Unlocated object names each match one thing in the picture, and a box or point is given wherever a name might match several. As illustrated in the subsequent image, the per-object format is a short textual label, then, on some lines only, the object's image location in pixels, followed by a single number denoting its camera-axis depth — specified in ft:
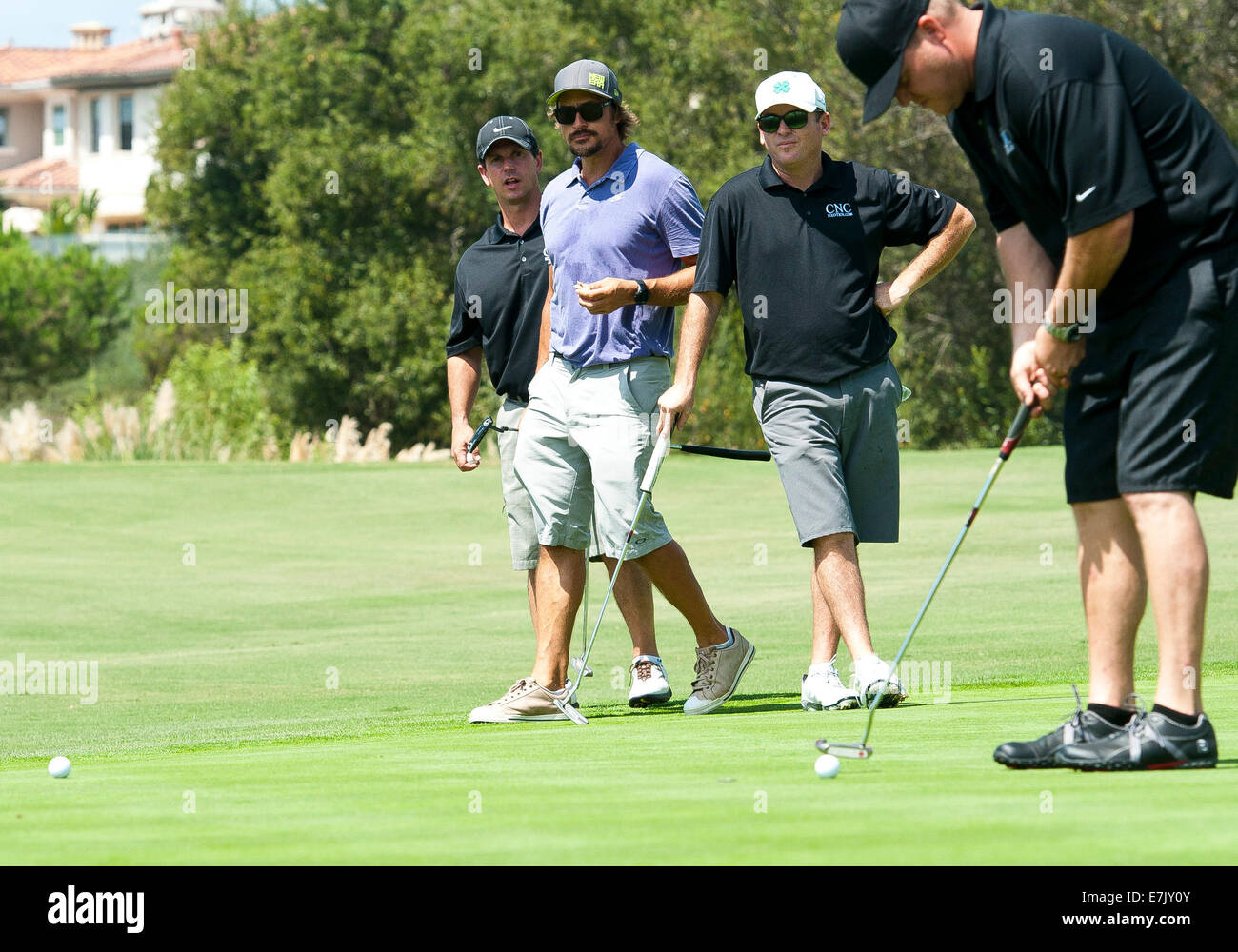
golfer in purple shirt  46.32
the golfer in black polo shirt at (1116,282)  28.35
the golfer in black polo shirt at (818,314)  45.29
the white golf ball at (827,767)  28.22
